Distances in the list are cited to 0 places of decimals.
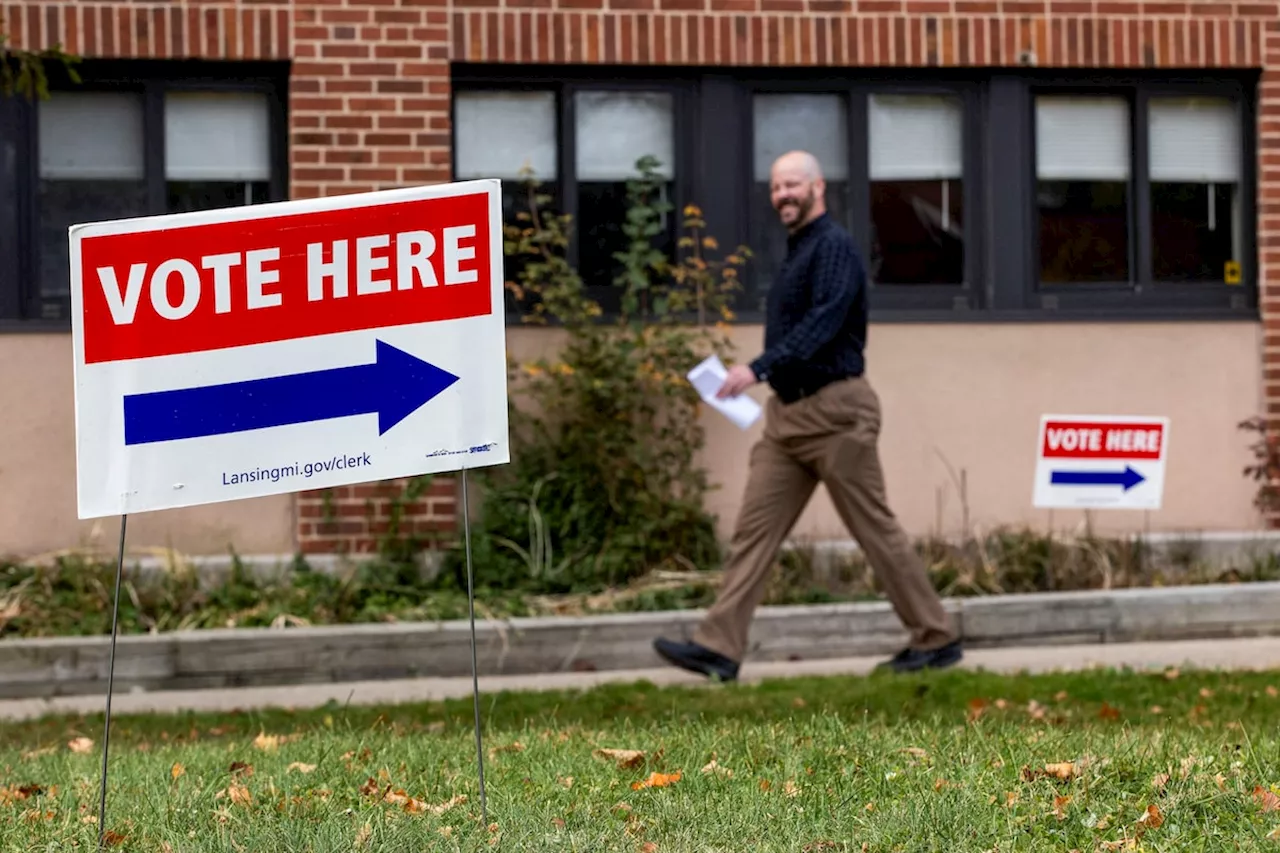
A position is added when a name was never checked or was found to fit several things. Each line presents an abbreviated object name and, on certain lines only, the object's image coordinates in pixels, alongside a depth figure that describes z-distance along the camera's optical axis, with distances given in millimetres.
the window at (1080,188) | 20484
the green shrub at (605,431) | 18328
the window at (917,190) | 20203
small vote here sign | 18578
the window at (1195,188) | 20625
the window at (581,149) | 19656
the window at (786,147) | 20016
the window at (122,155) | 18891
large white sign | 8148
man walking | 14484
